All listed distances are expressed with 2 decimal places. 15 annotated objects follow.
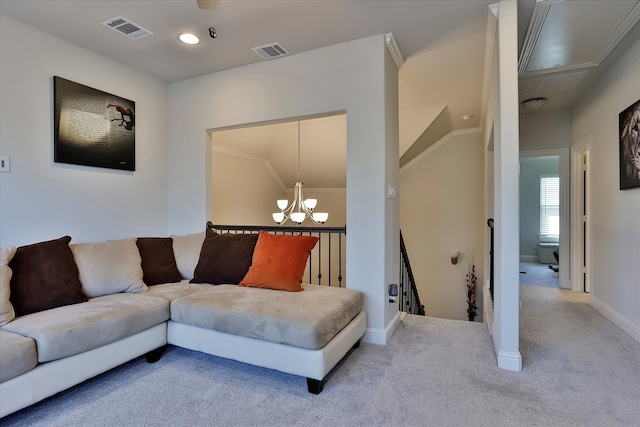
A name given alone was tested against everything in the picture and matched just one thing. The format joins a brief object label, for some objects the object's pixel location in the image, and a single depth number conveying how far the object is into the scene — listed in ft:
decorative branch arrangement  16.63
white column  7.36
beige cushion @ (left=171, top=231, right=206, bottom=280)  10.39
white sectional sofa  5.89
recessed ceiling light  9.13
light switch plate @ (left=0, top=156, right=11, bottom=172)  8.19
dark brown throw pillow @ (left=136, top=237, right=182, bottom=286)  9.50
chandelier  13.16
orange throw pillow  8.67
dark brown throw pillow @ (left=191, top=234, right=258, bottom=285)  9.59
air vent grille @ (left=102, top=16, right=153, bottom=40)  8.46
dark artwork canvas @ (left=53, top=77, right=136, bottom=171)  9.33
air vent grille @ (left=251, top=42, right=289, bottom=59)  9.75
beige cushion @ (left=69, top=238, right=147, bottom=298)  8.14
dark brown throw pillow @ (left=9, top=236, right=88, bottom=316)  6.87
